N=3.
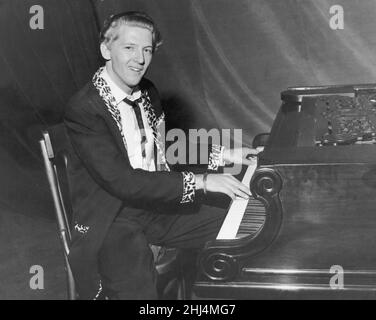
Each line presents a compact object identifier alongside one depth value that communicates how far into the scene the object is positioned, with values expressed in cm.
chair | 212
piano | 156
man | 205
